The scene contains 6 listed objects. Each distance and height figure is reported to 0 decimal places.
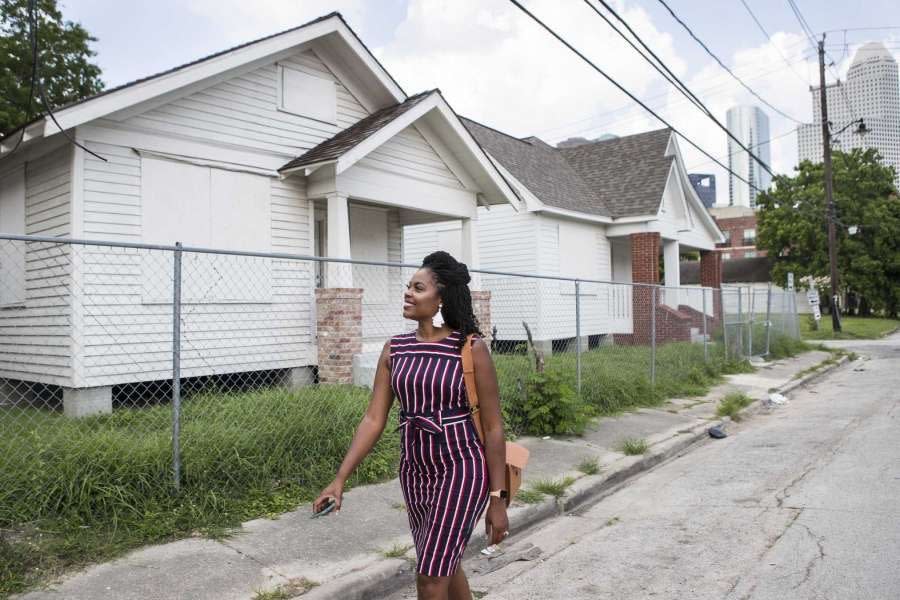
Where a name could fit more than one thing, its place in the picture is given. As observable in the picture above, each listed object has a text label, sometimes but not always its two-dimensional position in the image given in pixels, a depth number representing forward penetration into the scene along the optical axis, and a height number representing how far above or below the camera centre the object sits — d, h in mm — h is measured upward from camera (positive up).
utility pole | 27953 +3648
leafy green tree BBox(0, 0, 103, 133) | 17219 +6765
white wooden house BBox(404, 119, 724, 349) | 16562 +2102
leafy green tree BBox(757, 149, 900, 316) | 39344 +4501
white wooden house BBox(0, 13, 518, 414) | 8258 +1623
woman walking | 2760 -505
